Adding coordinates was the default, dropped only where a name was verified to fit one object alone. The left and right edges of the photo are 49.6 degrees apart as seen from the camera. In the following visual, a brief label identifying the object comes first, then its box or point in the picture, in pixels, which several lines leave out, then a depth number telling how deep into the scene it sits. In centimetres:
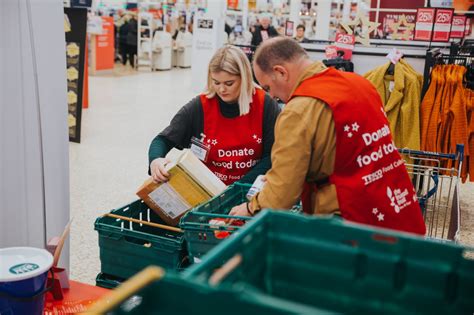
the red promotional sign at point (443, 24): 561
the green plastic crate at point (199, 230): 190
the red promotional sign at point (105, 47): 1568
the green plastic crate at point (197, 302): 74
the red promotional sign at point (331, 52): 482
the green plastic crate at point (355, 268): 95
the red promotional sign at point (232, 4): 1819
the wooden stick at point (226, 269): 83
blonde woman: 279
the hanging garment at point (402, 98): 428
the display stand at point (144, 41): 1730
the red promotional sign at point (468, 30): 983
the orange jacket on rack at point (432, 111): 427
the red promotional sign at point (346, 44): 493
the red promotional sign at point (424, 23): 573
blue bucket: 183
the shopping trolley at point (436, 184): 342
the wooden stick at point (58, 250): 216
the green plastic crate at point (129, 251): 214
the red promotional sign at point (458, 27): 741
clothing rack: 435
